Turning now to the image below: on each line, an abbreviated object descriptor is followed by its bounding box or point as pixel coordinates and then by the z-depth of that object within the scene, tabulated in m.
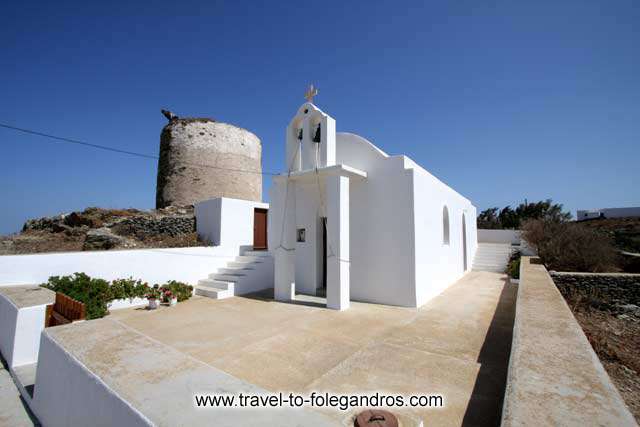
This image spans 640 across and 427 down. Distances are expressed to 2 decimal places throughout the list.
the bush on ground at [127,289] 7.11
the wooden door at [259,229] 11.84
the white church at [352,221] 6.84
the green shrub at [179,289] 7.80
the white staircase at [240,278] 8.38
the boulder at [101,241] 10.08
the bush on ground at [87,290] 5.95
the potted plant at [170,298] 7.42
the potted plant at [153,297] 7.04
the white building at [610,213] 30.10
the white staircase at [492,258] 14.09
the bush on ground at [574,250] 10.69
